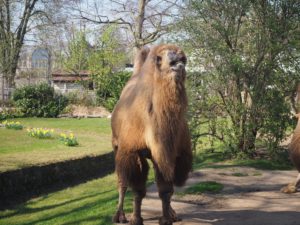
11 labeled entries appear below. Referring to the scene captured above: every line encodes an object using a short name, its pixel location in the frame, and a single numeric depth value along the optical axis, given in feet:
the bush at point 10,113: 86.97
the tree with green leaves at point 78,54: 148.87
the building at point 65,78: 154.08
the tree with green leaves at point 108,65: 85.40
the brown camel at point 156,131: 16.29
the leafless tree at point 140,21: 100.89
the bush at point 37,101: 92.63
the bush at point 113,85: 81.46
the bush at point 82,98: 109.19
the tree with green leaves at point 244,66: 39.29
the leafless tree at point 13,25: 118.01
